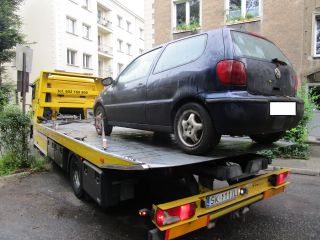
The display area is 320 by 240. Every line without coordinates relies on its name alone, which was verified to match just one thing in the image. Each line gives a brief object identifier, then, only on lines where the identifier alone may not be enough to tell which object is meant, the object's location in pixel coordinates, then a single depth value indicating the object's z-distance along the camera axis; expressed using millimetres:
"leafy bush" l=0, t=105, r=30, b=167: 6500
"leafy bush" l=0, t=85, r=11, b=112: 7053
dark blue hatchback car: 3133
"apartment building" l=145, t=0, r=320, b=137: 11602
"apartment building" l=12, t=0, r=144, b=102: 25859
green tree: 18797
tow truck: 2891
